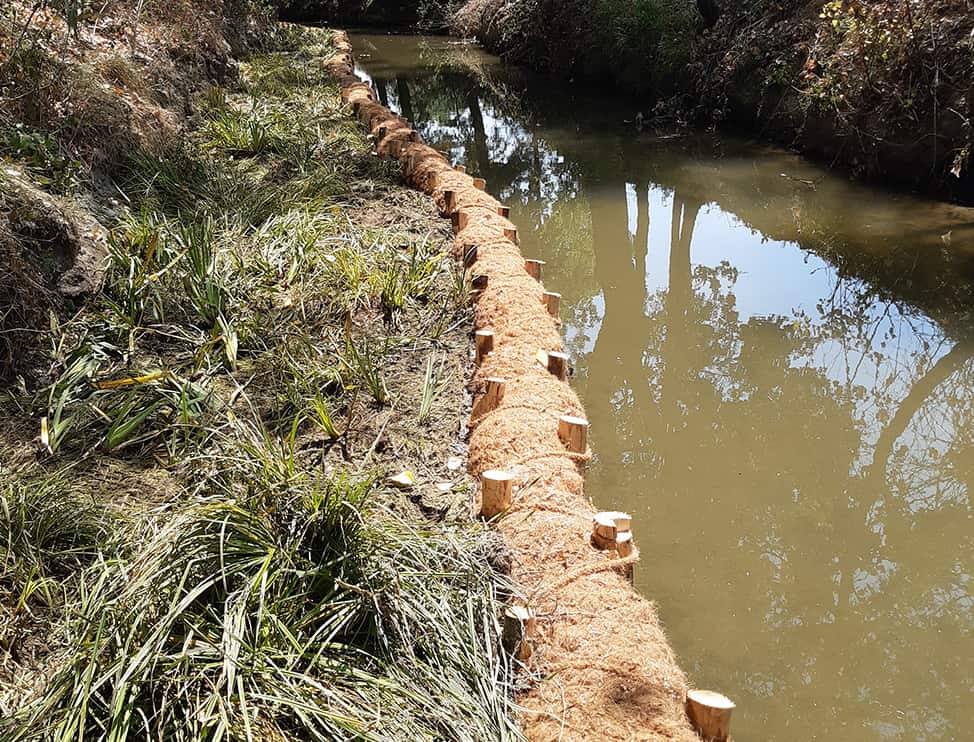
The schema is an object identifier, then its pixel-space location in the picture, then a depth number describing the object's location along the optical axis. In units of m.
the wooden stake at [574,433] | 3.03
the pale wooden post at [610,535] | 2.47
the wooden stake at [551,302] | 4.24
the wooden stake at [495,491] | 2.58
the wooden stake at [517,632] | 2.17
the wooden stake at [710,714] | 1.98
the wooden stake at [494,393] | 3.26
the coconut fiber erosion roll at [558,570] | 2.04
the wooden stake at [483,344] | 3.68
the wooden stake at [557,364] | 3.58
